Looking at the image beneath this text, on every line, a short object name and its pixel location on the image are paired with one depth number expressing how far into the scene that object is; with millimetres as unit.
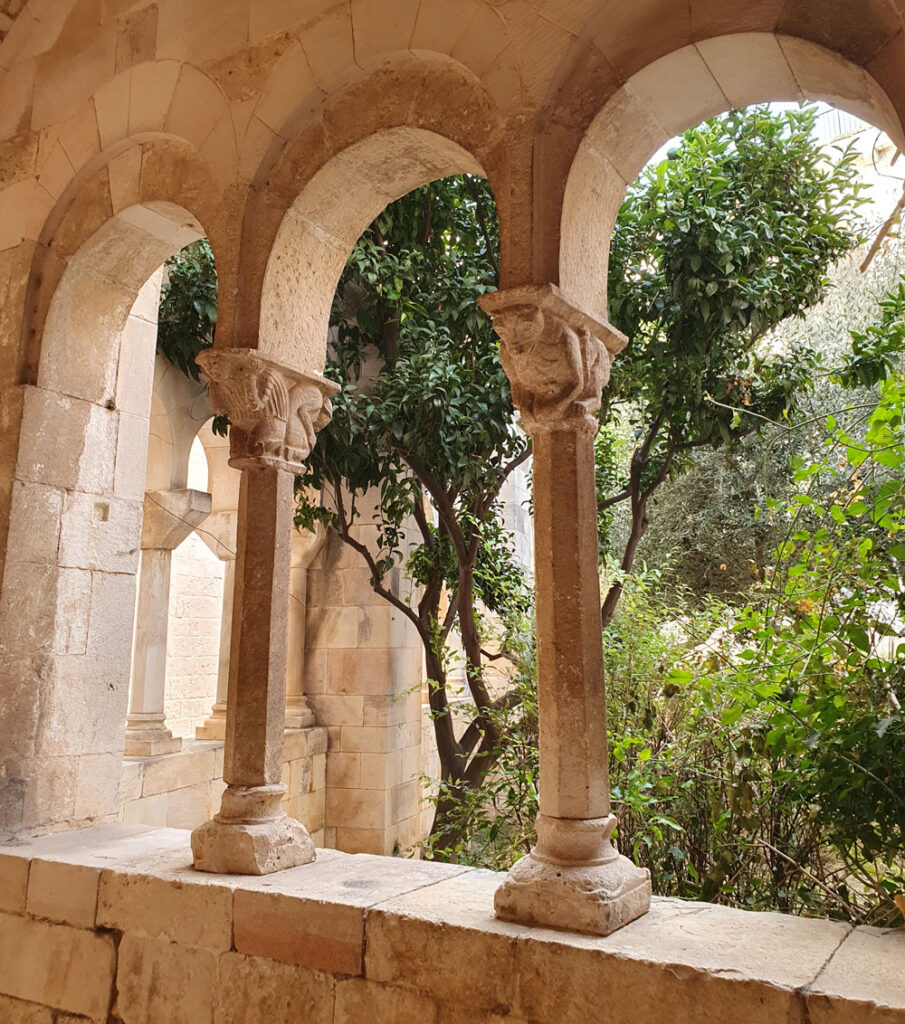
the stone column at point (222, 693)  5832
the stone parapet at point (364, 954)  1688
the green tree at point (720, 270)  4211
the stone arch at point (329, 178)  2643
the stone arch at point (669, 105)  2109
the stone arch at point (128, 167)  2998
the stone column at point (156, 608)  5148
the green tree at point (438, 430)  4734
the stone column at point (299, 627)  6199
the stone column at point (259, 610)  2533
